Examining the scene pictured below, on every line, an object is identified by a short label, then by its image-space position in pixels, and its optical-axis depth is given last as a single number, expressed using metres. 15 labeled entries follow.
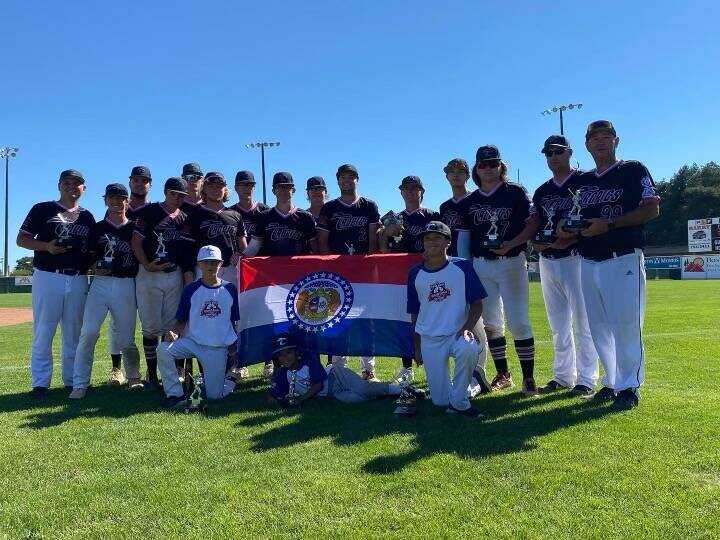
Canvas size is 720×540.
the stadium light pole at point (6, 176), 56.00
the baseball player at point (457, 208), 5.95
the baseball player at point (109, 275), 6.34
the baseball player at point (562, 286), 5.59
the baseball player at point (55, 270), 6.27
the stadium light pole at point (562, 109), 48.75
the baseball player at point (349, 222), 6.96
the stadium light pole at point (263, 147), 56.00
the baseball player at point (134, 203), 6.77
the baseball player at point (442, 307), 5.09
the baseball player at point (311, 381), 5.62
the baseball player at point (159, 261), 6.52
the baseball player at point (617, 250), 5.02
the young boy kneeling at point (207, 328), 5.87
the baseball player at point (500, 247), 5.80
